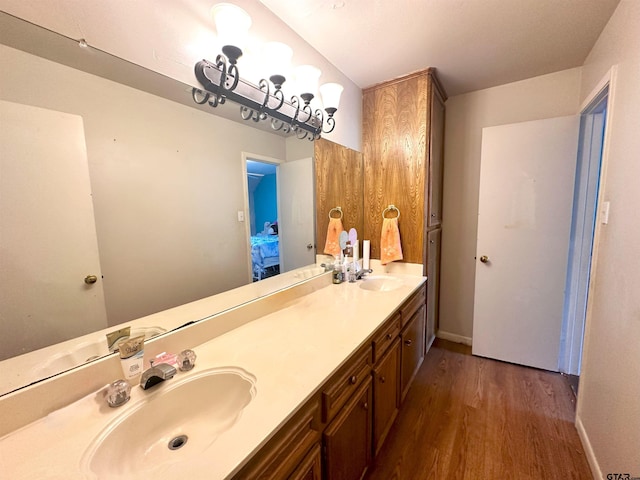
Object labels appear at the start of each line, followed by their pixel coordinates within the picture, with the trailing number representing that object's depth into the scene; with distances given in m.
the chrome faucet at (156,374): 0.82
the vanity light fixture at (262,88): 1.06
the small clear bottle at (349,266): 2.06
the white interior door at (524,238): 2.04
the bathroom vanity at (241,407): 0.62
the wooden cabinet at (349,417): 0.73
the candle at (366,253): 2.23
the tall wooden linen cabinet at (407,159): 2.09
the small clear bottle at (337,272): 2.00
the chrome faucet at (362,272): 2.12
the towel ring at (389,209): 2.26
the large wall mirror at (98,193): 0.71
